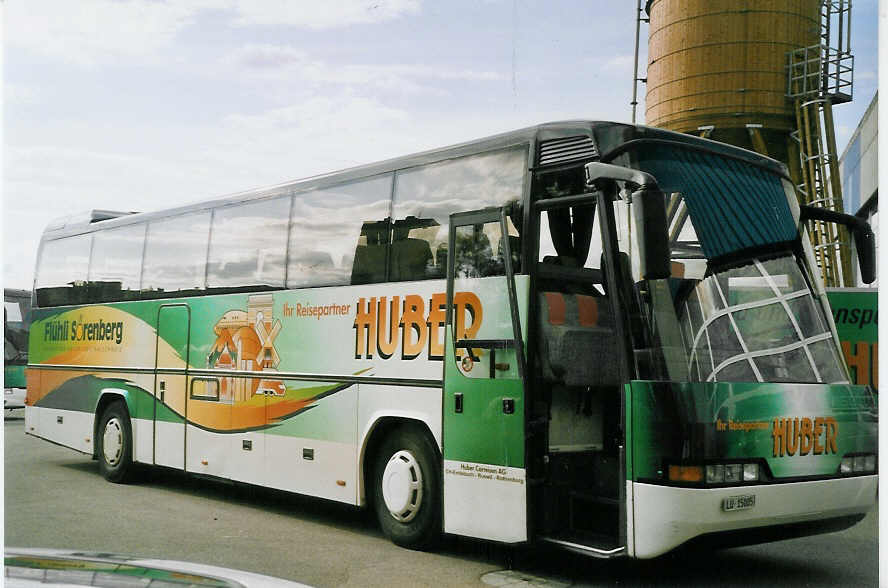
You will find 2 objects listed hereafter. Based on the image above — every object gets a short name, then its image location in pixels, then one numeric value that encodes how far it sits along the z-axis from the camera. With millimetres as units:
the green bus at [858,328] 5566
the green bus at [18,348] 11974
